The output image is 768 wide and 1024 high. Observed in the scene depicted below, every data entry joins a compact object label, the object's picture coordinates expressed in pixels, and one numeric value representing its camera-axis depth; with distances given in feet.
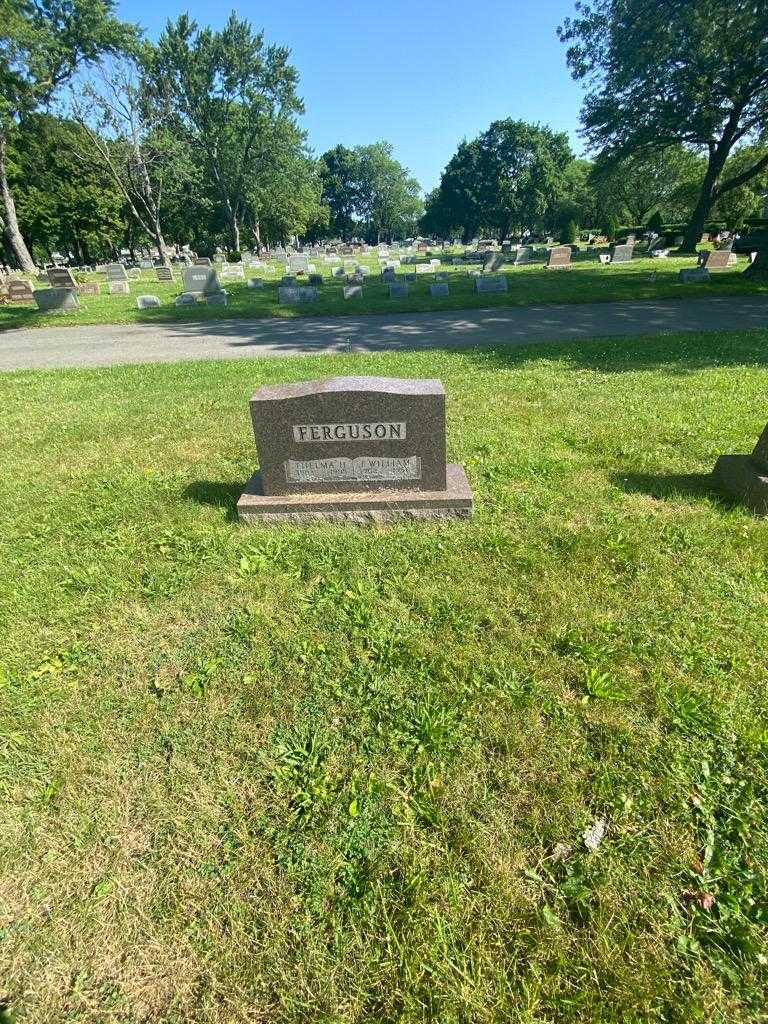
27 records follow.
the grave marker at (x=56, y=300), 59.06
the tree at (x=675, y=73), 51.70
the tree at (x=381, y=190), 322.55
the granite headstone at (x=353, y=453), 12.39
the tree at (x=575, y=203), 219.00
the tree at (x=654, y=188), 87.35
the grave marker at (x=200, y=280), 66.08
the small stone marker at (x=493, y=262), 90.22
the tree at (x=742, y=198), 123.24
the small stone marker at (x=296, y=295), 58.90
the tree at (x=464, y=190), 242.99
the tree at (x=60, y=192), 133.90
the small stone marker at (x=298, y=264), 107.14
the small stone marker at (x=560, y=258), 90.12
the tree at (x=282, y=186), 149.07
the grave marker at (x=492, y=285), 57.36
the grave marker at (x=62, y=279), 73.36
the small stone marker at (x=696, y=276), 56.31
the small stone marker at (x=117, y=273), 91.40
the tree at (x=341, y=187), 321.32
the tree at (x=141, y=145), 109.81
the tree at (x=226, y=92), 124.26
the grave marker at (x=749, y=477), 12.74
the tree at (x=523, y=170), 224.94
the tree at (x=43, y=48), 100.27
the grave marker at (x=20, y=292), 68.08
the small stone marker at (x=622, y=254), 96.20
